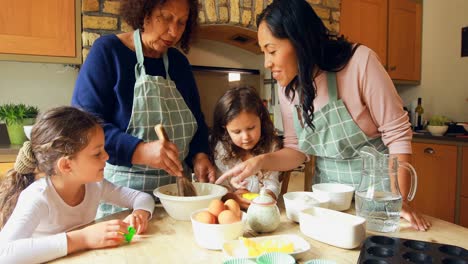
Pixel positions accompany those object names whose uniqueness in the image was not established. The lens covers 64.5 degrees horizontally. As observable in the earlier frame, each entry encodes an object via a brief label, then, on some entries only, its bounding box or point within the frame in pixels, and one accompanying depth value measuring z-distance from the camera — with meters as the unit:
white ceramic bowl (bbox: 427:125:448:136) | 2.90
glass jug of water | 0.83
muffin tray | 0.64
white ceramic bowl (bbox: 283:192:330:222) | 0.89
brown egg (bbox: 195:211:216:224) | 0.76
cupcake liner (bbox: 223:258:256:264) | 0.64
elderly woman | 0.99
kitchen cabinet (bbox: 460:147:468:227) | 2.59
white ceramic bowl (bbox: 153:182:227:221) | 0.91
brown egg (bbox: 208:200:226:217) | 0.80
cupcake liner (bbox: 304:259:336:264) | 0.65
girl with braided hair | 0.86
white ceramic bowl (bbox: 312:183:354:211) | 0.97
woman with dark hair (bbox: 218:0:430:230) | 1.04
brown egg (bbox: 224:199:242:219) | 0.82
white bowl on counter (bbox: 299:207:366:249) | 0.72
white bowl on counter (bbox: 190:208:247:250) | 0.73
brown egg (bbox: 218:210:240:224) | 0.75
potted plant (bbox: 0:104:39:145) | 2.00
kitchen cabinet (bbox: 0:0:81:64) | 2.01
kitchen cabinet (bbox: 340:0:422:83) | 3.12
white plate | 0.69
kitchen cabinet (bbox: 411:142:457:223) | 2.71
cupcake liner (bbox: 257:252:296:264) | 0.63
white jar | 0.82
